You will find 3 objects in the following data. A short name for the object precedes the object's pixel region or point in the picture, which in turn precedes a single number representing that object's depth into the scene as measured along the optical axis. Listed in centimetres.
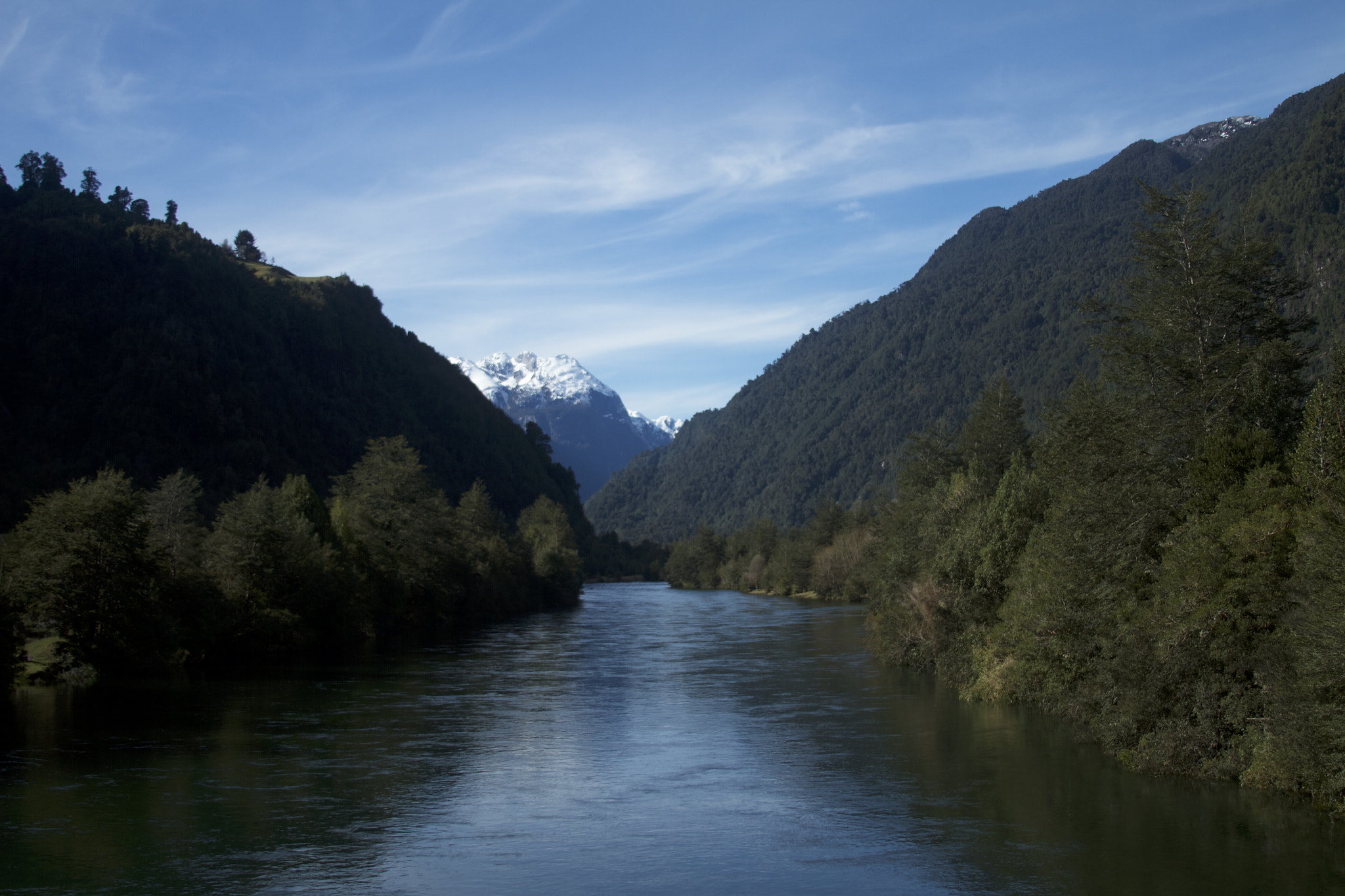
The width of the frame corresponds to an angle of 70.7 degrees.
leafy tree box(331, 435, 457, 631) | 7462
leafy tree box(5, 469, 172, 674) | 4200
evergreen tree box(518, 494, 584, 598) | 11875
